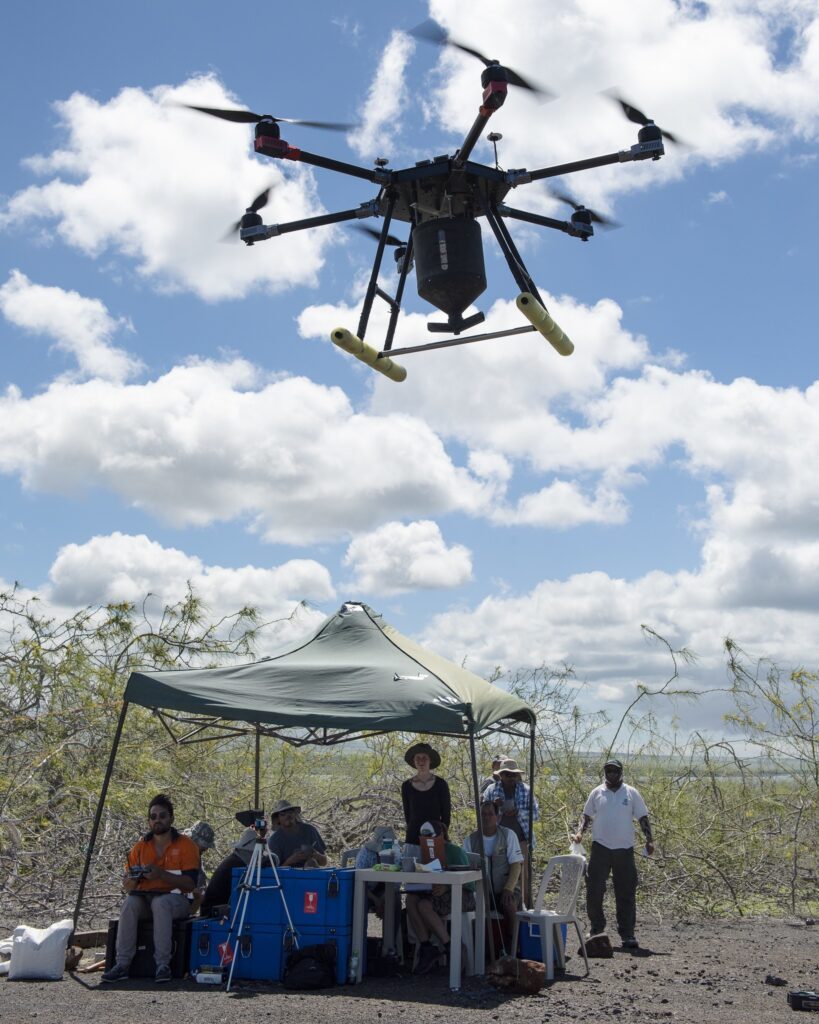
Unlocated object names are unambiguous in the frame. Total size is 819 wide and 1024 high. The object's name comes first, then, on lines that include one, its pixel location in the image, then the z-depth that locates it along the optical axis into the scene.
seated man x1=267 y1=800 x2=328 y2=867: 8.29
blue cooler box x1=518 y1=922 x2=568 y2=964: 7.89
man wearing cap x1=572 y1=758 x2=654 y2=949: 9.30
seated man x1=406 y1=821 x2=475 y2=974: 7.59
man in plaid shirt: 8.98
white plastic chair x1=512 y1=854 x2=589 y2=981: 7.72
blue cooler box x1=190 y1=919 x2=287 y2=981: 7.28
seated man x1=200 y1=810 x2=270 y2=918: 7.75
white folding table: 7.00
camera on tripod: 7.34
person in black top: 8.21
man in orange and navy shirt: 7.37
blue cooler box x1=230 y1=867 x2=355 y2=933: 7.24
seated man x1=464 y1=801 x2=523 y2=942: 7.99
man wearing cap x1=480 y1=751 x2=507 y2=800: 9.17
